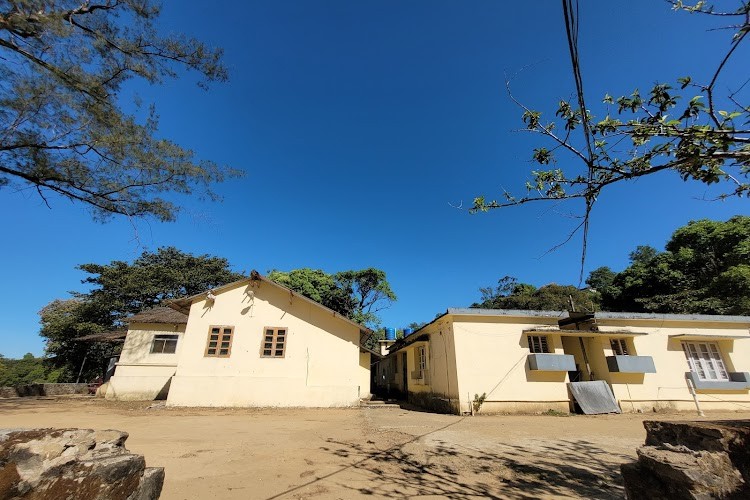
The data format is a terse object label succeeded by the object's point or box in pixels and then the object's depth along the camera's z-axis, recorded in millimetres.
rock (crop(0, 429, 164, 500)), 2145
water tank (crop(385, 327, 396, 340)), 29781
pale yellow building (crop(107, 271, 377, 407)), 13188
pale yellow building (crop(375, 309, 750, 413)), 12477
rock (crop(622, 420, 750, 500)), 2387
